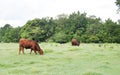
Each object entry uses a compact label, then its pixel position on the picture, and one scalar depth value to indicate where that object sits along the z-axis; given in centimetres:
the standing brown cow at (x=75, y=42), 4174
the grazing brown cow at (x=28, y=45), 2672
